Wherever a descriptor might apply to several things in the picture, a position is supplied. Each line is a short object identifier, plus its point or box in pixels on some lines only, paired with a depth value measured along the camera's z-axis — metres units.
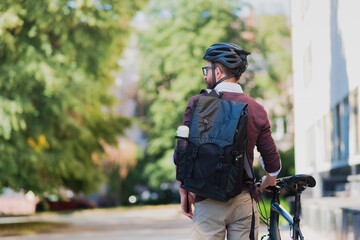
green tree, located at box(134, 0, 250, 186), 39.59
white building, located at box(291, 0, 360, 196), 12.02
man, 4.02
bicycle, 4.06
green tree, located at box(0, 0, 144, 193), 19.84
